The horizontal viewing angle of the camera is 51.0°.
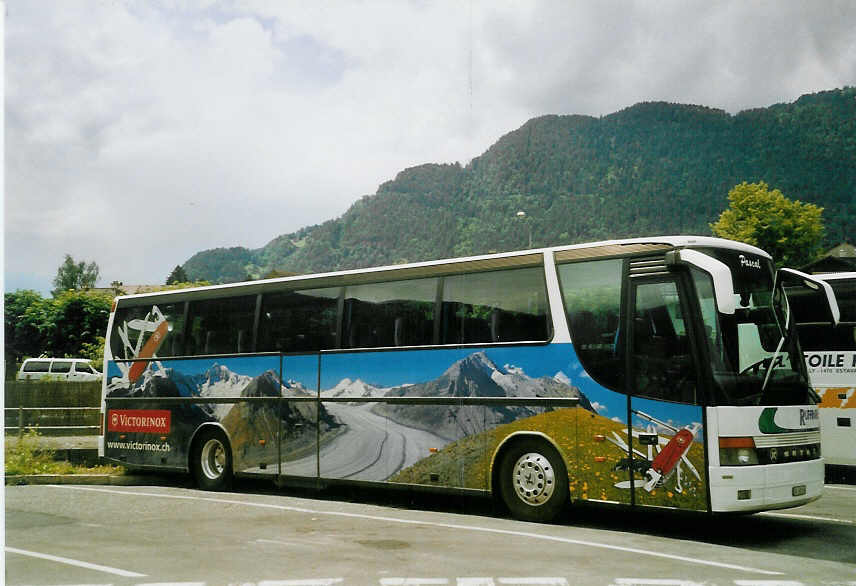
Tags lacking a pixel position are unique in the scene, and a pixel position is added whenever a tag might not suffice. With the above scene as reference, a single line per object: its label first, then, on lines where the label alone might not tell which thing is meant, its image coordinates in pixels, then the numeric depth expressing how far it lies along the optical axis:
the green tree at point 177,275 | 109.74
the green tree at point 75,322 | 58.81
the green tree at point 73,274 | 107.25
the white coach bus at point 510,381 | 9.59
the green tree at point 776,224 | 62.59
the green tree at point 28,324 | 59.25
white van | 47.16
